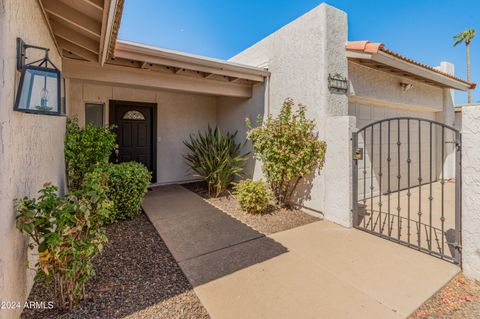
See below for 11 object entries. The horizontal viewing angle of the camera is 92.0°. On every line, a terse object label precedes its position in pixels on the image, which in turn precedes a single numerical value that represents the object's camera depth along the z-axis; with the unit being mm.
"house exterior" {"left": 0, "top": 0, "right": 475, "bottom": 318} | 2260
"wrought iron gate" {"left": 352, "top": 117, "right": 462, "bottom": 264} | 3797
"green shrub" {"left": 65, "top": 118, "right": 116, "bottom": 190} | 5328
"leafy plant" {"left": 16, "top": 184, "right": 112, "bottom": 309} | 2123
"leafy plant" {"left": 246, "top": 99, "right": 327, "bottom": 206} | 5324
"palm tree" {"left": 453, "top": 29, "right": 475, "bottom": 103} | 21219
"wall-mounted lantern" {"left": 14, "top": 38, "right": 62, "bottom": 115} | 2133
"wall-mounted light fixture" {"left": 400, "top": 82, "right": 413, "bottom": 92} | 7473
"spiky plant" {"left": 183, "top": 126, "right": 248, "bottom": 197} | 7027
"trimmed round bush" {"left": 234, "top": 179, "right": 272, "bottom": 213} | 5543
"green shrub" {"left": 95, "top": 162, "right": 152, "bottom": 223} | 5047
